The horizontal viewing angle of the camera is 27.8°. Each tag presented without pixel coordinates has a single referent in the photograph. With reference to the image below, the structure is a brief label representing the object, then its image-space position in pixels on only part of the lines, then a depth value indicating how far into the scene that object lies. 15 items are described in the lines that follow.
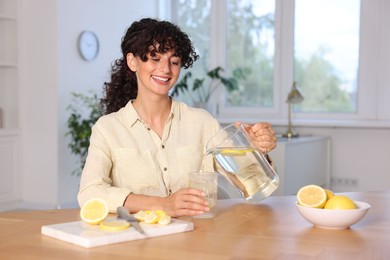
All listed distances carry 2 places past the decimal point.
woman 2.41
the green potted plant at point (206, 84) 6.18
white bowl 1.87
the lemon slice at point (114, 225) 1.78
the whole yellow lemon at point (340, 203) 1.89
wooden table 1.66
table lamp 5.70
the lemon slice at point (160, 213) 1.87
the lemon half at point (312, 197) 1.92
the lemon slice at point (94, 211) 1.84
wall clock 5.55
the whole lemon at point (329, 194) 1.95
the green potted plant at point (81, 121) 5.24
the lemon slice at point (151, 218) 1.85
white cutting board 1.72
